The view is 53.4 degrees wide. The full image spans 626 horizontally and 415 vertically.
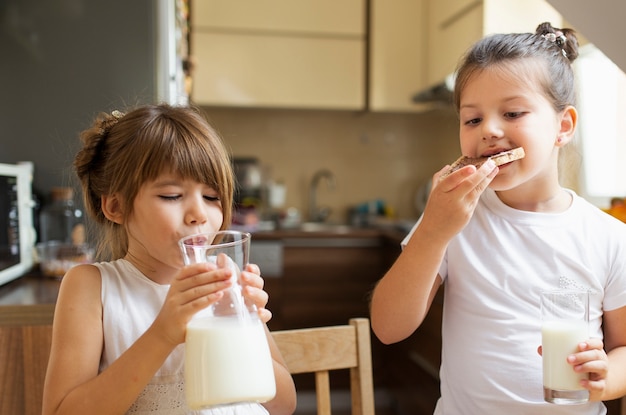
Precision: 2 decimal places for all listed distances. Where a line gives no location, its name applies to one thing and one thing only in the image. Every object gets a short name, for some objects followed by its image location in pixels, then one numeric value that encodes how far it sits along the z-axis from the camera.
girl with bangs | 0.78
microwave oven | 1.47
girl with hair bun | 0.92
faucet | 3.75
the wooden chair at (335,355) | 1.05
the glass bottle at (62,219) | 1.71
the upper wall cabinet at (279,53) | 3.38
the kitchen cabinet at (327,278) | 3.20
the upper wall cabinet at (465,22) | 2.78
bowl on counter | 1.54
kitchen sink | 3.24
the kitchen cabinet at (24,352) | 1.17
